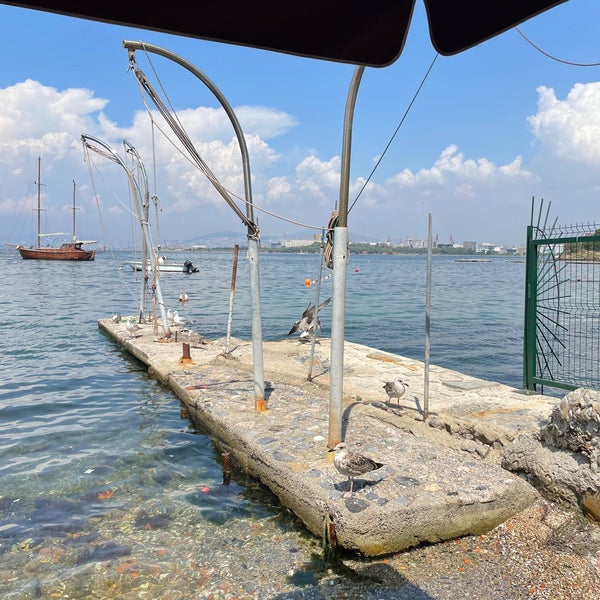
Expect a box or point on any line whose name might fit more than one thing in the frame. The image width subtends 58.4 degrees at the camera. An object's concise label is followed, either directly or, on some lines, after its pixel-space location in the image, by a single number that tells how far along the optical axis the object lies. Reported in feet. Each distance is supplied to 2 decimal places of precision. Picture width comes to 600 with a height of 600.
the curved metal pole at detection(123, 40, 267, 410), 25.22
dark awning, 5.75
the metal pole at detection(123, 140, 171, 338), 49.37
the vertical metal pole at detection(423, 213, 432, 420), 25.14
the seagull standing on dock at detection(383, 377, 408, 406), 27.43
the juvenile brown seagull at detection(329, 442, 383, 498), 16.81
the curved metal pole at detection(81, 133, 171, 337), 50.88
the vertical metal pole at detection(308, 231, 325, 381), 30.29
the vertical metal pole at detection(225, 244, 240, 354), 41.88
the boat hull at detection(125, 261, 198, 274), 212.43
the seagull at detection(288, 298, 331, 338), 52.49
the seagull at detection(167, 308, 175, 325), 58.21
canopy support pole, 19.70
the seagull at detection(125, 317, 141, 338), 53.88
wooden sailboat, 266.77
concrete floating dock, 16.38
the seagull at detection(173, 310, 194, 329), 54.60
